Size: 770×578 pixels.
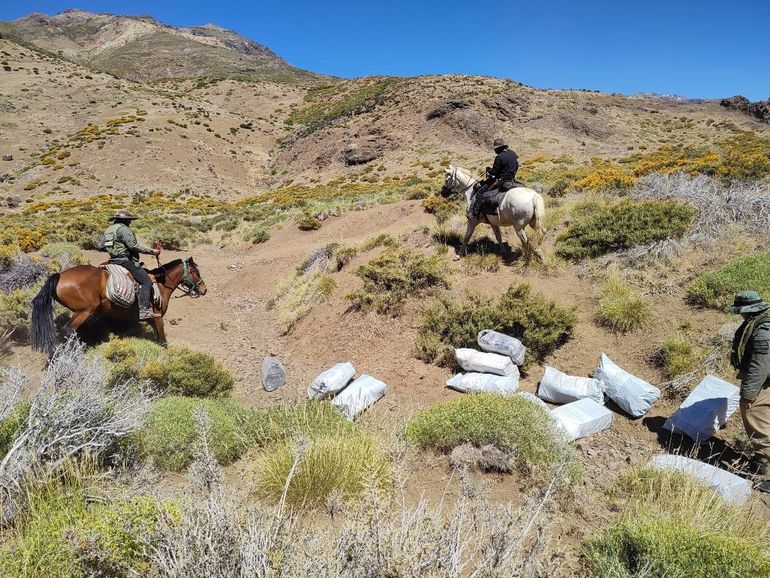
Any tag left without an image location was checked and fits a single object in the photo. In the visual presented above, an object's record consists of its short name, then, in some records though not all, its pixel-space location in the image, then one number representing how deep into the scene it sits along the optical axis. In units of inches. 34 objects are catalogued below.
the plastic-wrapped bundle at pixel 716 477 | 151.5
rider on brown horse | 313.0
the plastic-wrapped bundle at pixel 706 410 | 192.2
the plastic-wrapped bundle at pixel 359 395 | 239.5
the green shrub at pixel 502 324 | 278.8
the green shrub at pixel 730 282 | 271.0
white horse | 347.6
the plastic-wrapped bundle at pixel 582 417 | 202.2
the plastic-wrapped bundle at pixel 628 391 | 216.4
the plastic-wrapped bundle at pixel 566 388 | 227.0
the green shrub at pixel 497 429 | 179.0
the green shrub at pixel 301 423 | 190.2
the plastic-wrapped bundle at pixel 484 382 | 241.6
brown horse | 279.3
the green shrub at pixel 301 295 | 402.3
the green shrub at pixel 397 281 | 345.7
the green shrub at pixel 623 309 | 280.7
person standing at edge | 165.0
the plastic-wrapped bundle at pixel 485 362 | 253.1
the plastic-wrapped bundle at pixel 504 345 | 261.7
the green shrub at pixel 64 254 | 520.1
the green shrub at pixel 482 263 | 365.4
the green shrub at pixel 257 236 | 707.4
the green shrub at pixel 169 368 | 266.5
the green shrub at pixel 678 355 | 234.8
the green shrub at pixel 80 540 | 104.4
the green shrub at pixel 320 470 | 154.3
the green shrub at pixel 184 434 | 185.3
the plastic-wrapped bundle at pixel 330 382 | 263.0
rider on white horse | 362.3
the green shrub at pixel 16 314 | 348.2
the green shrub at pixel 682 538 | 114.3
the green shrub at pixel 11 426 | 157.3
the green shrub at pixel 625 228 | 354.6
